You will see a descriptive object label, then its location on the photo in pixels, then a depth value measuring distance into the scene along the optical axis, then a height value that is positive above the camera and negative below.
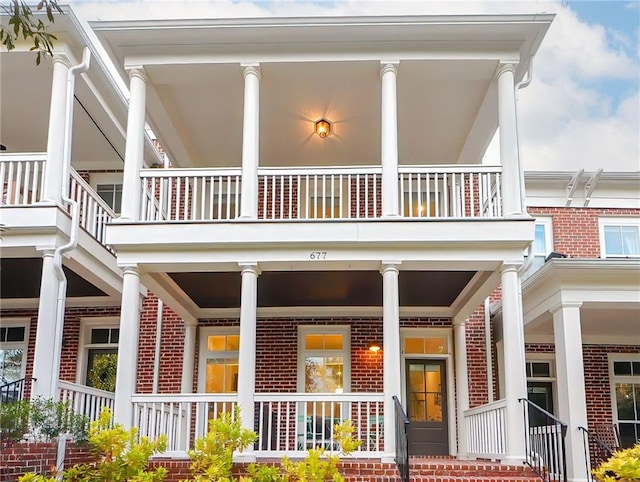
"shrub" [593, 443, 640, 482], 5.29 -0.42
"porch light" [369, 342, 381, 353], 12.09 +1.04
